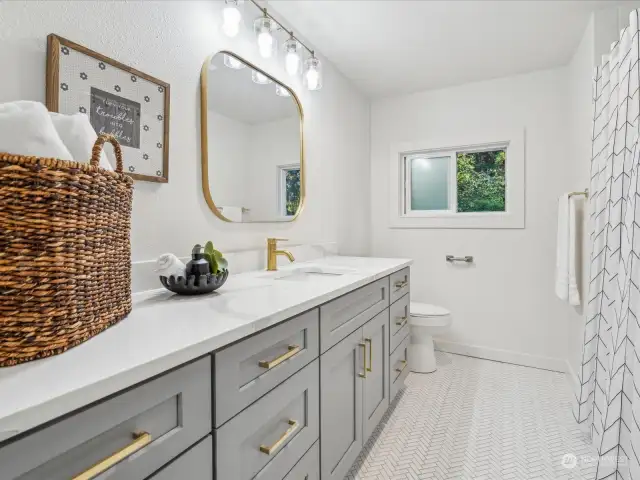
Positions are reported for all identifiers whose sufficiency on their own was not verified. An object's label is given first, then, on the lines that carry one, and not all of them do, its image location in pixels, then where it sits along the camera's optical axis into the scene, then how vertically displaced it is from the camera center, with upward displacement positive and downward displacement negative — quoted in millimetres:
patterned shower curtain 1336 -148
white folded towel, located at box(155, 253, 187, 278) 1108 -91
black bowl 1116 -145
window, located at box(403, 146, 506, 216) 2959 +514
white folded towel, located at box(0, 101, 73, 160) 625 +192
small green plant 1196 -74
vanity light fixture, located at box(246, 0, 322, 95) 1693 +995
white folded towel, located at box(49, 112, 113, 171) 783 +230
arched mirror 1578 +480
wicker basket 552 -29
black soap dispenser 1127 -87
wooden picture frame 1033 +450
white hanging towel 2162 -72
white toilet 2570 -690
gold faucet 1826 -80
